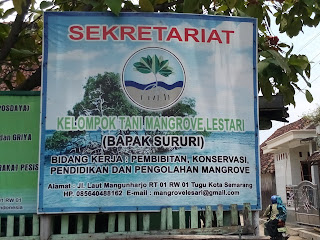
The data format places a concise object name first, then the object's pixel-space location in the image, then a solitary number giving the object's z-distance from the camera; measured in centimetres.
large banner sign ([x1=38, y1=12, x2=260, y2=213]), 419
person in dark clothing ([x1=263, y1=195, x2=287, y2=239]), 1131
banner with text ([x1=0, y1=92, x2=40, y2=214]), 441
